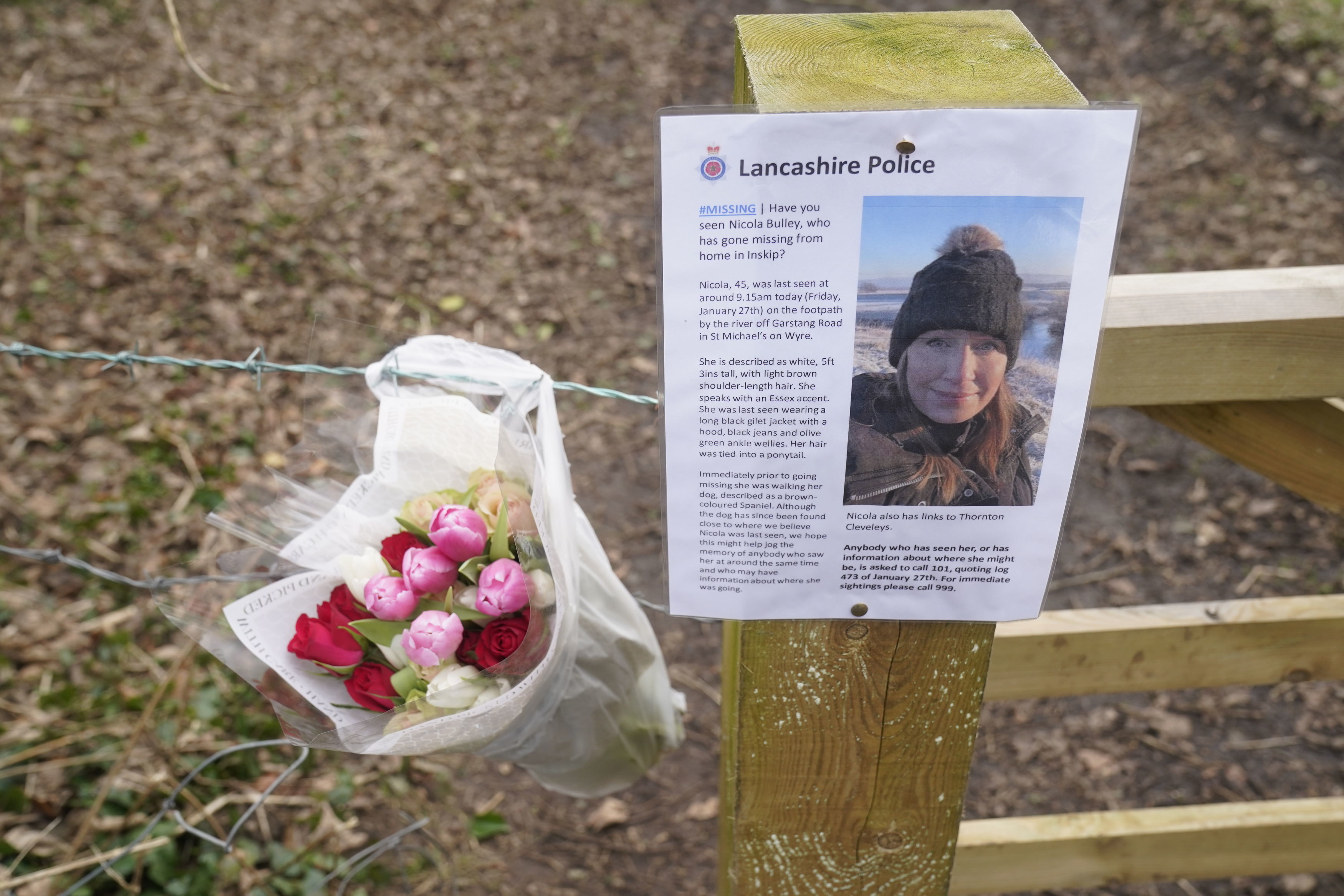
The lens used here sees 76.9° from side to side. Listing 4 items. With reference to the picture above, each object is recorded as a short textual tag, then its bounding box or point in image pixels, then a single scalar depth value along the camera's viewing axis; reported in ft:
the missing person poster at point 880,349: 2.20
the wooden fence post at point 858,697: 2.43
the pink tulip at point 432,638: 3.21
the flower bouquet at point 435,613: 3.25
